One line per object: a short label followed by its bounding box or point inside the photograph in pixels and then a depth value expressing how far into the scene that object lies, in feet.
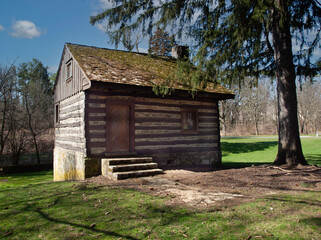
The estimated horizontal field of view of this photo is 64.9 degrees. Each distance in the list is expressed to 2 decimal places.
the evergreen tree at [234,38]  31.65
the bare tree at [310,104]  149.38
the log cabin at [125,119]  32.99
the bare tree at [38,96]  99.35
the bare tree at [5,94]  75.97
